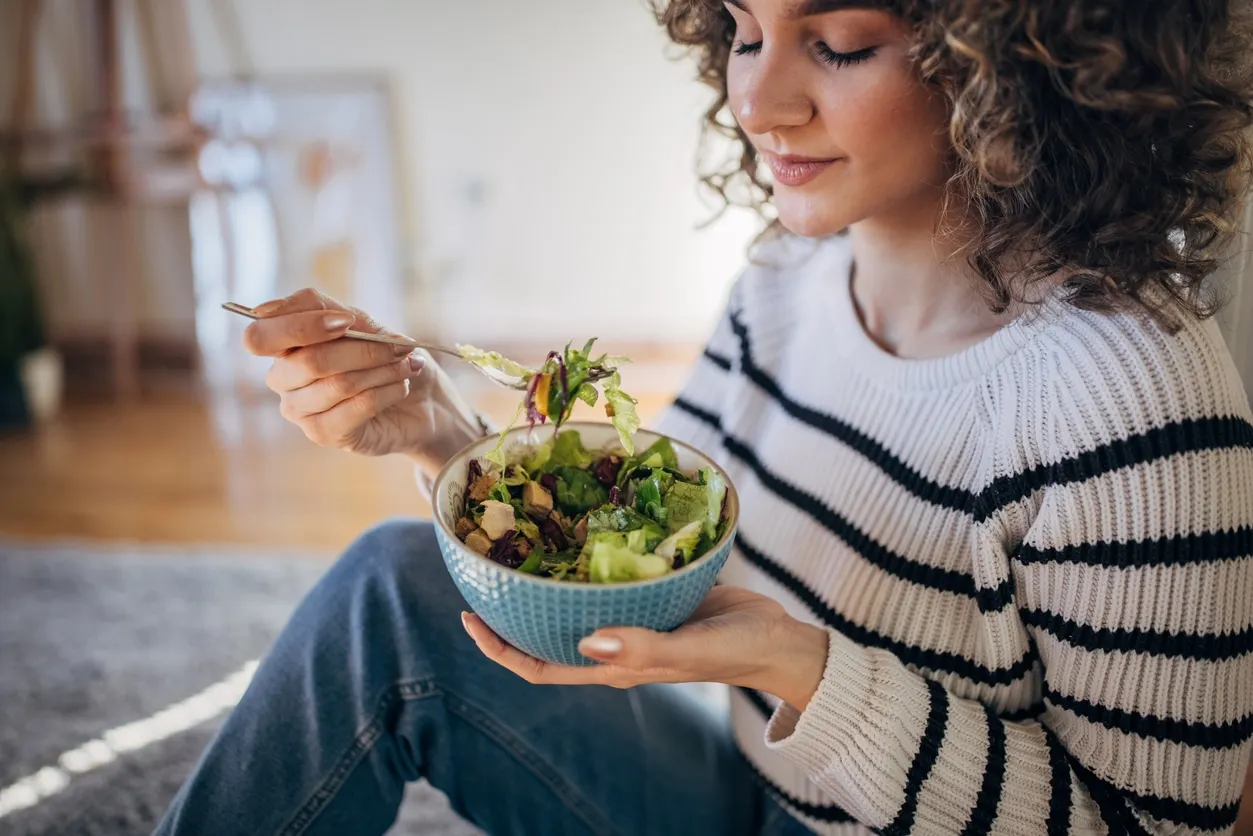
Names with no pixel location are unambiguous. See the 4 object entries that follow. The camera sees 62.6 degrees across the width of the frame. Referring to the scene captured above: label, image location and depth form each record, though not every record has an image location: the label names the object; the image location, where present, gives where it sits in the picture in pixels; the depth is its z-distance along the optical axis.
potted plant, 2.60
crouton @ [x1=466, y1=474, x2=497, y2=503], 0.82
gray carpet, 1.40
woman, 0.77
